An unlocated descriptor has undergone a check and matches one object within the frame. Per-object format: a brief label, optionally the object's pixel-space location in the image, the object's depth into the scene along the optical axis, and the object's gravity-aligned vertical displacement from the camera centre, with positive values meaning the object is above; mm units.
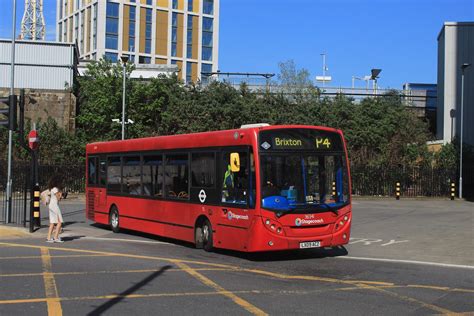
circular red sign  16578 +752
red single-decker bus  10898 -426
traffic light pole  18036 -70
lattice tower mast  91312 +24622
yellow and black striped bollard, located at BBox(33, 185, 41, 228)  16109 -1333
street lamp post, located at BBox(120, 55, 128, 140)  37344 +7102
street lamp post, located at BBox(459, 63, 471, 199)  37250 -165
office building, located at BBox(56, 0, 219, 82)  87312 +22495
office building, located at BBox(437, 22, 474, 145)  47750 +8363
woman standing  14039 -1115
